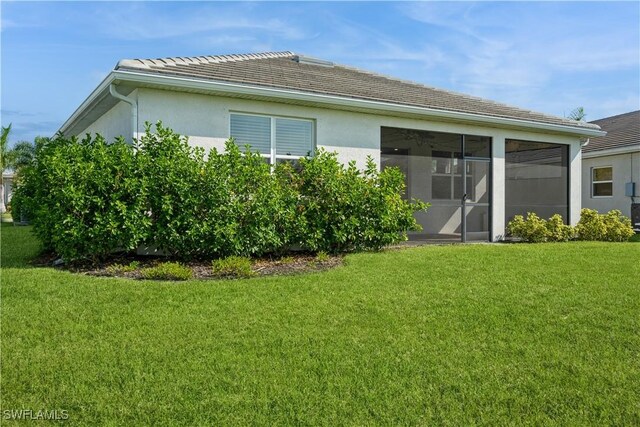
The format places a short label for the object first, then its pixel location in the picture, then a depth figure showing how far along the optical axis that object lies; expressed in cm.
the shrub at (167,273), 681
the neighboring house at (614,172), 1755
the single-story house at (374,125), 887
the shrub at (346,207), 902
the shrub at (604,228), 1312
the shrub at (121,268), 717
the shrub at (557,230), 1286
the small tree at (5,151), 2689
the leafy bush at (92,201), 721
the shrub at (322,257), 838
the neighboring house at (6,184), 3583
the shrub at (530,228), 1257
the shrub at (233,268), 704
